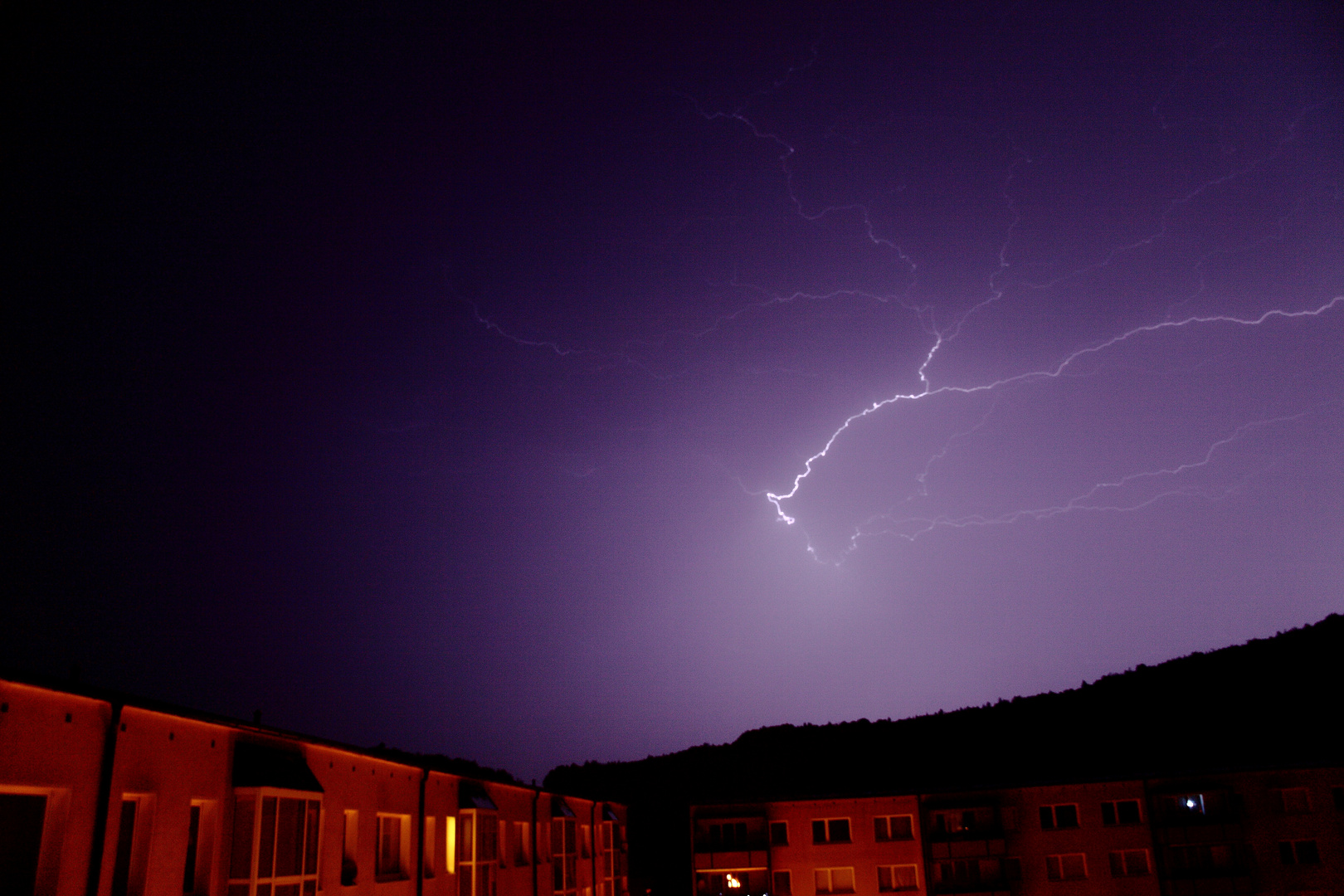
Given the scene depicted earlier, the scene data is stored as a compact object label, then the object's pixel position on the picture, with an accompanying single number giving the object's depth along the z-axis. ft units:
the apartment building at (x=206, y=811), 25.26
